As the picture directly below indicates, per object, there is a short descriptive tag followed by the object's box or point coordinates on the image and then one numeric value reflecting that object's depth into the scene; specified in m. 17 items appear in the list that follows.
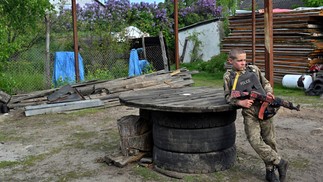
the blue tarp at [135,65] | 13.39
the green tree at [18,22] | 10.27
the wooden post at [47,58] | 11.36
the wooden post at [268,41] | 9.19
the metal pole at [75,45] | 11.39
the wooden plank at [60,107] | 9.44
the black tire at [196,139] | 4.89
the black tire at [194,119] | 4.85
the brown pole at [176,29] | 12.68
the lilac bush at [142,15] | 19.27
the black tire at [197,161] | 4.95
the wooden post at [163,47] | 13.77
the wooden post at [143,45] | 14.52
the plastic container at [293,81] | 12.01
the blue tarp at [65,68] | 11.77
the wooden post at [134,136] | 5.52
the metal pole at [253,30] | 13.00
